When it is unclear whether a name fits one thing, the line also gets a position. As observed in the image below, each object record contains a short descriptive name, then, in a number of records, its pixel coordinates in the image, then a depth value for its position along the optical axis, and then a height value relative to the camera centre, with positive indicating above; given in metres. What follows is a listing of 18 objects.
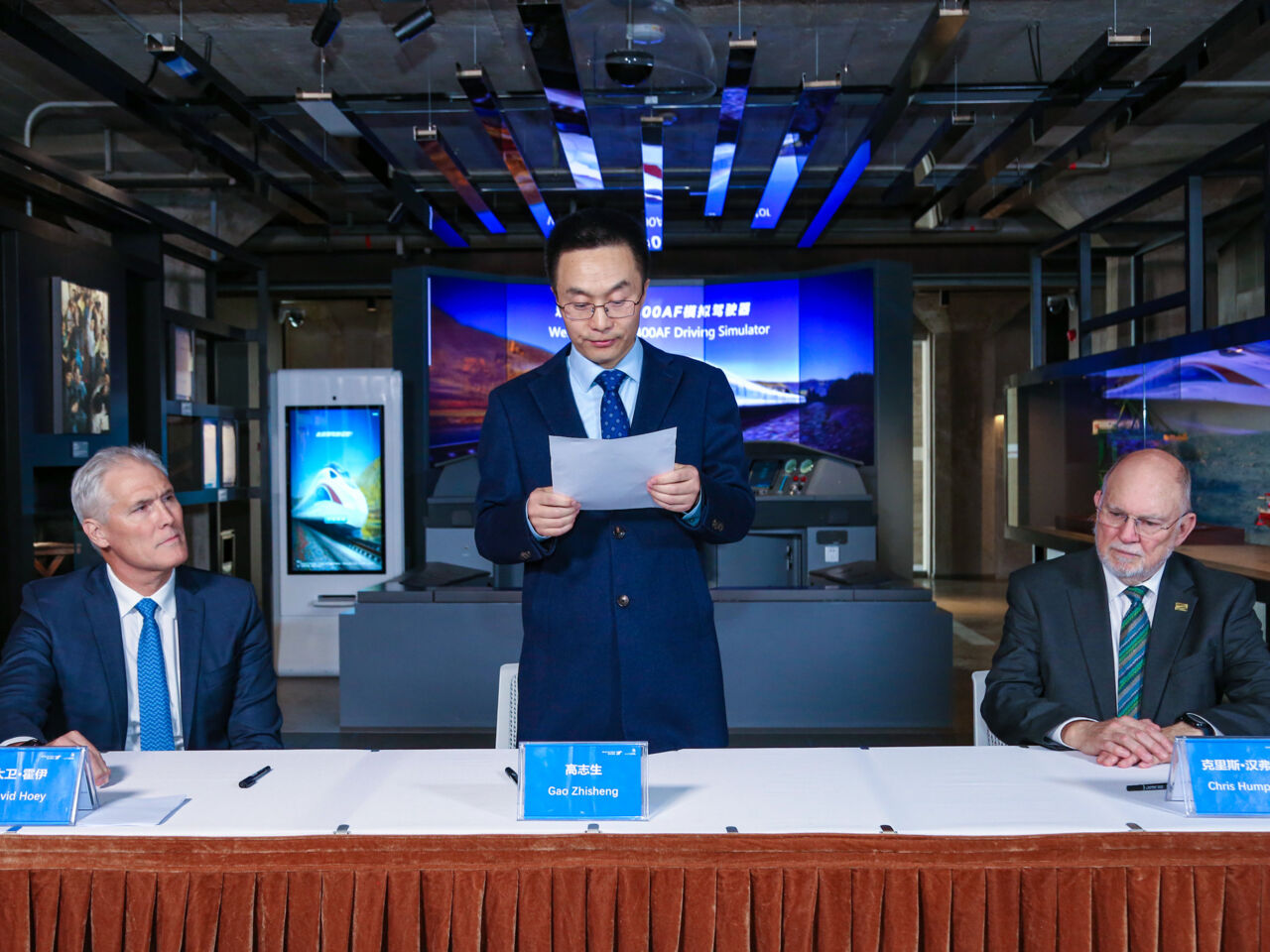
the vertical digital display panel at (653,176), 6.43 +2.04
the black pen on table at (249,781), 1.68 -0.51
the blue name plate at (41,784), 1.49 -0.46
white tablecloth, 1.47 -0.52
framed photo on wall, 5.41 +0.60
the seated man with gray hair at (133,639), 2.10 -0.35
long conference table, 1.37 -0.56
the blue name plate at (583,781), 1.48 -0.45
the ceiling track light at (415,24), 4.94 +2.10
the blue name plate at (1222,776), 1.50 -0.47
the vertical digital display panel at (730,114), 5.25 +2.08
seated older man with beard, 2.19 -0.38
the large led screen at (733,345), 8.71 +1.03
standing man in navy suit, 1.80 -0.12
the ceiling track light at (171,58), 5.04 +2.06
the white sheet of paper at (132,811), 1.50 -0.51
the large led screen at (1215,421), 4.77 +0.17
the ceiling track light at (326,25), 4.80 +2.07
